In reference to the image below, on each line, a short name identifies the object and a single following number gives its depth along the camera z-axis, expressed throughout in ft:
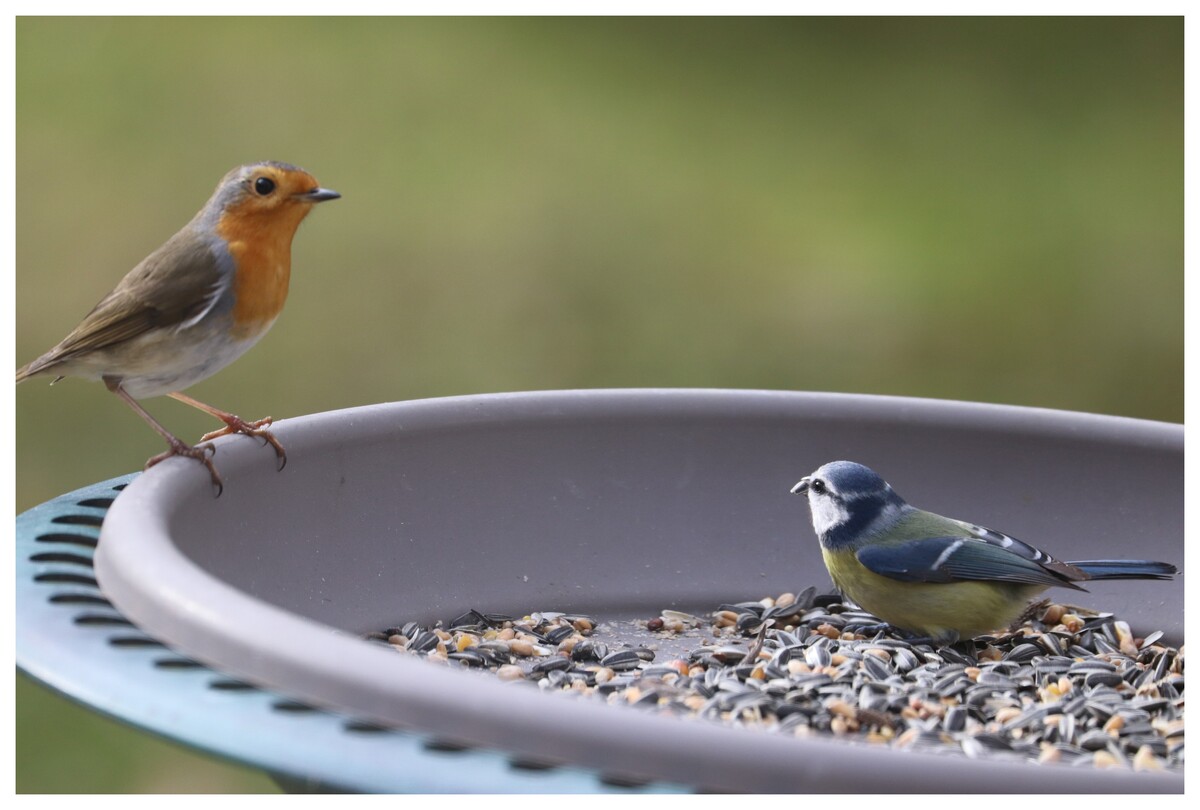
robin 17.20
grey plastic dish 15.62
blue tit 16.81
